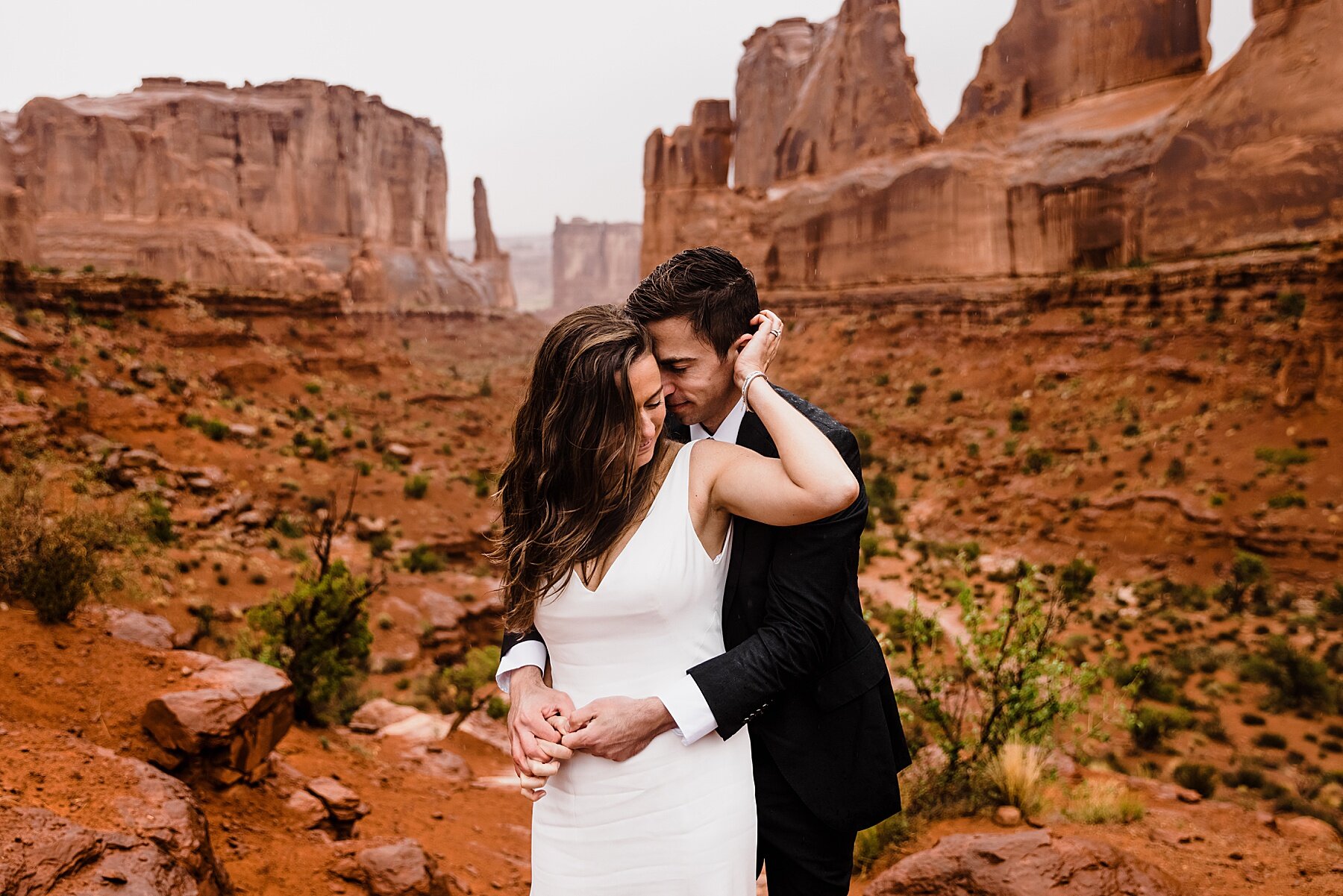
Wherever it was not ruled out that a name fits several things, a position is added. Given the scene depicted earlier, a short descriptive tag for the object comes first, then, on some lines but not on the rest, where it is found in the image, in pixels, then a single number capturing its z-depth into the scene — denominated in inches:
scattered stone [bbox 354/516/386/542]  678.5
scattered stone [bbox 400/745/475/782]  282.2
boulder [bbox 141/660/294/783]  164.4
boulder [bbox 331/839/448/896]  155.3
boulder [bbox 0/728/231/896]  95.7
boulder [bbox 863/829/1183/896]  128.4
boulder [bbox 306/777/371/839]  191.3
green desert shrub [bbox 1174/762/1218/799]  304.1
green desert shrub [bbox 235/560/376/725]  285.9
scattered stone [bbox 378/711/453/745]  314.3
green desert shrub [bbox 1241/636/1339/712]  399.2
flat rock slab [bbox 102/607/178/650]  210.4
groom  68.0
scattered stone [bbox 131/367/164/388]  843.4
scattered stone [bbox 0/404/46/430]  549.5
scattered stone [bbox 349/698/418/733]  321.1
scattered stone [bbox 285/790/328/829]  181.5
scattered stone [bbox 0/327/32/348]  710.5
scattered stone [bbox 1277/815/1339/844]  213.6
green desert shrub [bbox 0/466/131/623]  201.3
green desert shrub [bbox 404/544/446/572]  622.8
